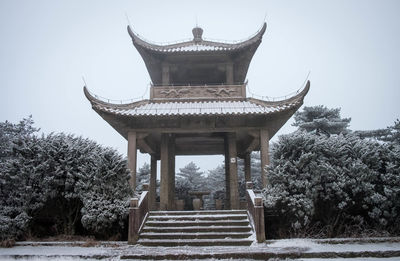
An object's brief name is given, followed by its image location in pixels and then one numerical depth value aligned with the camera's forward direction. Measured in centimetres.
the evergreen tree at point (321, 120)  1709
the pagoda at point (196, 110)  1057
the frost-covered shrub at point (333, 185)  692
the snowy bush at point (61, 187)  709
